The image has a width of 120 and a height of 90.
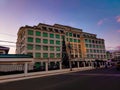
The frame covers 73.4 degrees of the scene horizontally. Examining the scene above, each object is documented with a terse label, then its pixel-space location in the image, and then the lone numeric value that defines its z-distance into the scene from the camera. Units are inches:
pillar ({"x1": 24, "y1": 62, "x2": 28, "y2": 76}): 617.0
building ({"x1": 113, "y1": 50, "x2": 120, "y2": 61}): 3861.1
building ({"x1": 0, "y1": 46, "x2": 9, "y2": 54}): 920.4
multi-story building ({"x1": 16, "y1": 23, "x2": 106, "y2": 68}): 1401.7
